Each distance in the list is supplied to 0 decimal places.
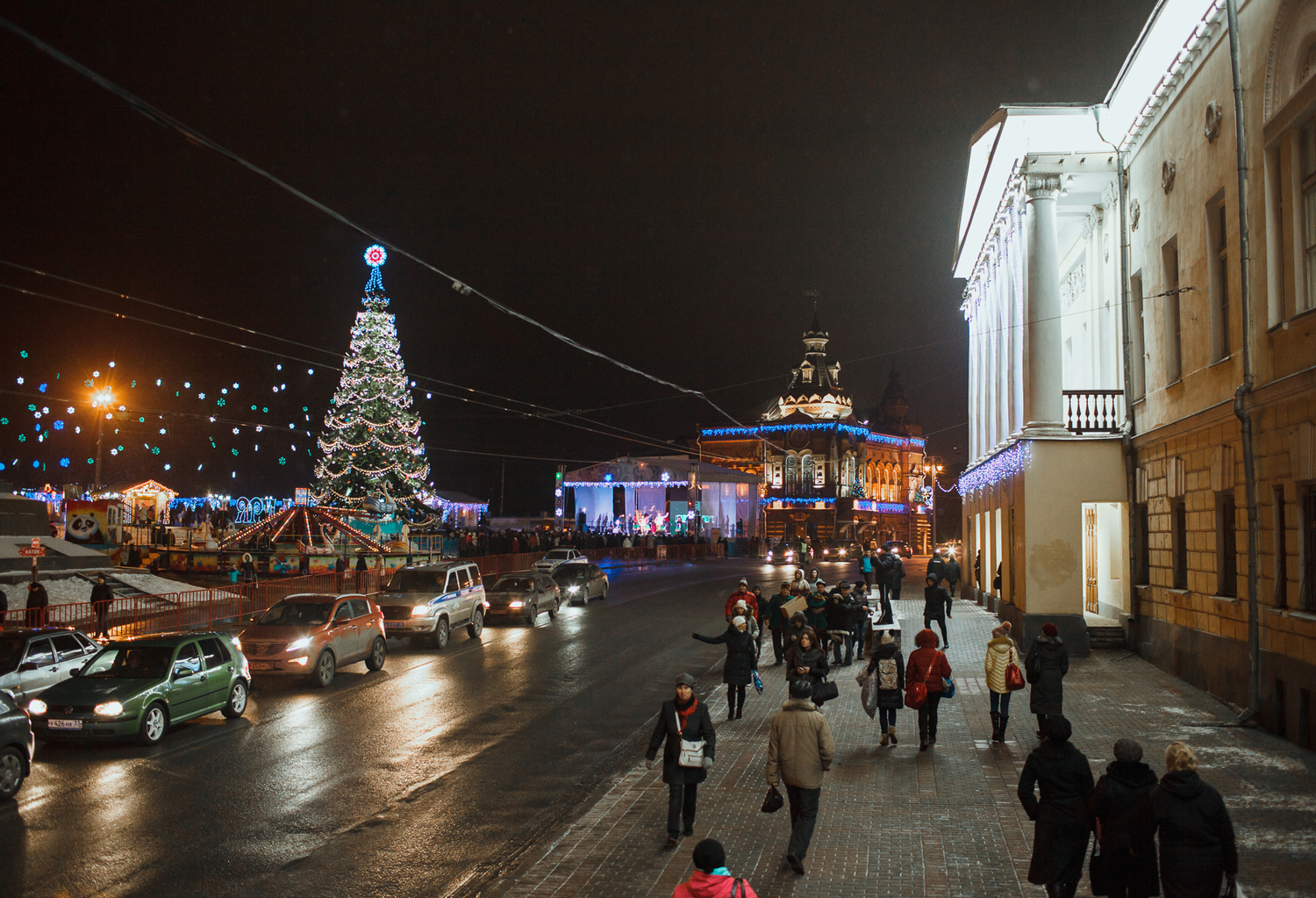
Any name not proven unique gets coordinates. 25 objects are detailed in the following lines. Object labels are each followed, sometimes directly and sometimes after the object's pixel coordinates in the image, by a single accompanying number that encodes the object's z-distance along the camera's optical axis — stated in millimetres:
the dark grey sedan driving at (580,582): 32781
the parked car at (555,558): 39281
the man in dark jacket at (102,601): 21688
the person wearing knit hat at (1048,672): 11352
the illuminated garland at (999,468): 21455
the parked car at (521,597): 26875
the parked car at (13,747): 9648
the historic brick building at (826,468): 98250
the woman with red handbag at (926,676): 11383
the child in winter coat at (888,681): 11766
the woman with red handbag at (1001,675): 11656
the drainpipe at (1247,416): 13086
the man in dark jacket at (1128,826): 5949
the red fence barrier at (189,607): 22016
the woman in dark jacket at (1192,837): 5555
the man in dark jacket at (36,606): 20250
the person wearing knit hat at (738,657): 13531
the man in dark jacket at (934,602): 19109
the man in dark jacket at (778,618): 18594
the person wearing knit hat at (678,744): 8305
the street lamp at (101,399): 35844
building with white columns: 12844
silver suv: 21781
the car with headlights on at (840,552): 70188
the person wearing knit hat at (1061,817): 6285
